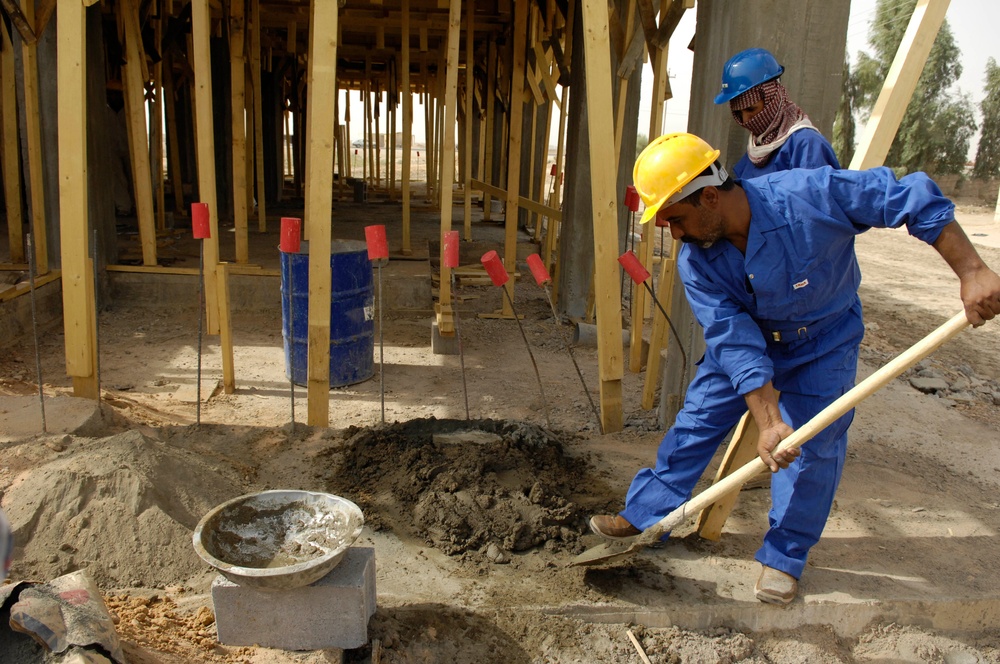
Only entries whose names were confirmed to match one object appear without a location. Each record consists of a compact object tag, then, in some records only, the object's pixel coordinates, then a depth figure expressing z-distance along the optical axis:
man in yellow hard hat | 2.48
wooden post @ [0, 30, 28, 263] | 7.05
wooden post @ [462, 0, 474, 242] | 8.82
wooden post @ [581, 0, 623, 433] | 4.11
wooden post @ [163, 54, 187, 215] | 11.96
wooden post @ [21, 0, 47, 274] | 6.48
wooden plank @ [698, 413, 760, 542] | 3.26
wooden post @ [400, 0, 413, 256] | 8.53
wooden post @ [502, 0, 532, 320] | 7.23
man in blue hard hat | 3.43
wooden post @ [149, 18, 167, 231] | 9.58
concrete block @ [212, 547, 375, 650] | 2.50
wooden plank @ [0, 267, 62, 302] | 6.21
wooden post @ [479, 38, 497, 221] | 12.27
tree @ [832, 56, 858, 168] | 26.92
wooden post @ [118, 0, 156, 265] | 6.86
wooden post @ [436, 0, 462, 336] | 6.06
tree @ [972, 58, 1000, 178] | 25.55
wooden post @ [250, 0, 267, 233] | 8.98
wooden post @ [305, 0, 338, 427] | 3.91
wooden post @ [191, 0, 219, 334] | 4.82
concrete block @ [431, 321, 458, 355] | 6.57
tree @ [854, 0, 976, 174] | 25.11
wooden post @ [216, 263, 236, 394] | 4.90
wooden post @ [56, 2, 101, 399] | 3.98
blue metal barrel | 5.46
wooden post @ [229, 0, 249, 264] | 7.20
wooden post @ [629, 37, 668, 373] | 5.28
